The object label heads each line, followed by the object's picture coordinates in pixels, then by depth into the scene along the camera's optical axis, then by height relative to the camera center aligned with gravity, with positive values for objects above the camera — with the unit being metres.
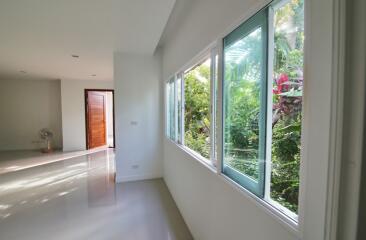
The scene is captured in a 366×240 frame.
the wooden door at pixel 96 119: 6.71 -0.26
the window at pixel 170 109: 3.20 +0.05
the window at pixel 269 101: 0.83 +0.06
